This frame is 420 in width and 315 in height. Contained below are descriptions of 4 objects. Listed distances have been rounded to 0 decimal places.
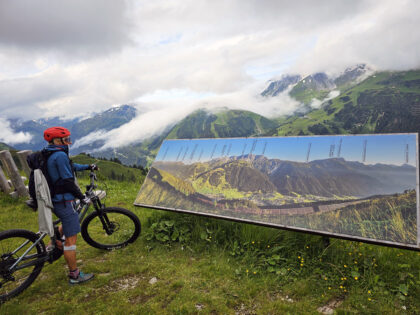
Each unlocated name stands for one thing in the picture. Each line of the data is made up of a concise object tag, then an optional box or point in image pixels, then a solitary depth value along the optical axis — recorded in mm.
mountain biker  4887
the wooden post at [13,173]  10774
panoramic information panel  4656
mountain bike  4898
